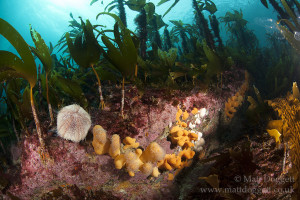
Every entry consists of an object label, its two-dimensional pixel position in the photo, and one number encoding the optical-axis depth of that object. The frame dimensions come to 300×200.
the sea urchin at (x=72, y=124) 0.48
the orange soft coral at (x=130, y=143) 0.52
